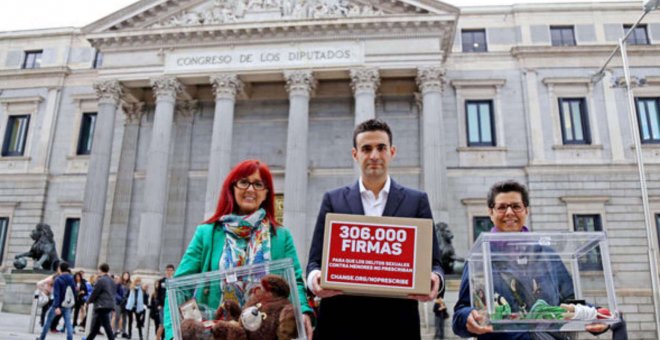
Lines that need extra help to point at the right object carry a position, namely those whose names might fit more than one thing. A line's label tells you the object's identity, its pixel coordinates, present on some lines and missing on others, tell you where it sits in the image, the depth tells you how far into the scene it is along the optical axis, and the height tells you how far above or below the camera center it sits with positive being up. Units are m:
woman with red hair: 3.63 +0.47
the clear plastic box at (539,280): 3.02 +0.14
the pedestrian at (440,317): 16.56 -0.54
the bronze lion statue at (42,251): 22.06 +1.82
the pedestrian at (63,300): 11.26 -0.14
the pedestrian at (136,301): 15.22 -0.18
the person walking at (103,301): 11.17 -0.14
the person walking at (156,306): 14.05 -0.30
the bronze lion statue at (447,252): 19.42 +1.82
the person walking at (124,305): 15.86 -0.31
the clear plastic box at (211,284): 3.03 +0.07
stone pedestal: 21.53 +0.04
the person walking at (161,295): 13.41 +0.01
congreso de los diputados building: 23.16 +9.03
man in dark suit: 3.51 +0.61
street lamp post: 16.97 +4.68
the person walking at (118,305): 15.58 -0.31
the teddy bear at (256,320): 2.90 -0.13
